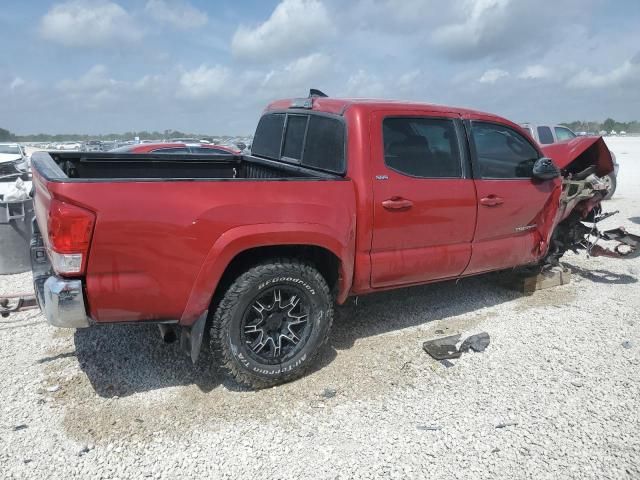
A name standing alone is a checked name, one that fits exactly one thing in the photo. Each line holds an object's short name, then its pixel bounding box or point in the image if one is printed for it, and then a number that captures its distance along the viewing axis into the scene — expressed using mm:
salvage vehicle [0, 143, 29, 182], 14483
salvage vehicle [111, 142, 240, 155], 10805
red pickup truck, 2740
